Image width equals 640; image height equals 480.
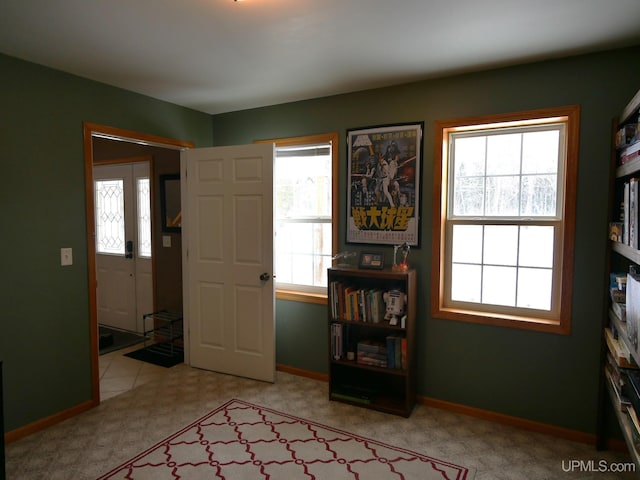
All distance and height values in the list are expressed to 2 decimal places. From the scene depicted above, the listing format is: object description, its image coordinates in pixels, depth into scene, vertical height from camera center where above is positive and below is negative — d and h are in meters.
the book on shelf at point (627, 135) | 2.07 +0.48
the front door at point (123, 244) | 4.57 -0.29
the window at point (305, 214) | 3.43 +0.07
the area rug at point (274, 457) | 2.21 -1.41
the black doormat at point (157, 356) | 3.87 -1.38
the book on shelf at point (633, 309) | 1.58 -0.36
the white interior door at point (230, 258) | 3.36 -0.33
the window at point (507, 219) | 2.59 +0.03
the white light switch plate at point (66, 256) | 2.75 -0.25
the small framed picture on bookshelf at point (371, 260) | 3.00 -0.30
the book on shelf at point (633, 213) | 1.71 +0.04
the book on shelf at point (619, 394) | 1.93 -0.88
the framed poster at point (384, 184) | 3.00 +0.30
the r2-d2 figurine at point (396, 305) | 2.85 -0.61
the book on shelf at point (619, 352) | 1.91 -0.65
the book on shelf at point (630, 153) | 1.86 +0.36
